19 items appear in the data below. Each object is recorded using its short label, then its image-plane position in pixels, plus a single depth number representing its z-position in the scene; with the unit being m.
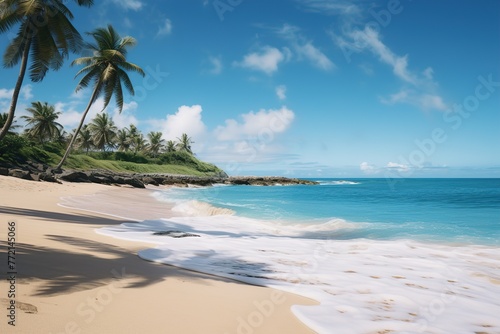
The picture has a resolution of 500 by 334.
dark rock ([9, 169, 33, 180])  22.77
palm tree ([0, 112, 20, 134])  37.00
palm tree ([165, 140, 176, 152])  97.36
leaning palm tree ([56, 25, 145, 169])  28.59
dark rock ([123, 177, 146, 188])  36.69
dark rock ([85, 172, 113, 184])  33.59
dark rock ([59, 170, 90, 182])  29.47
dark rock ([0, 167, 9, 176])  22.61
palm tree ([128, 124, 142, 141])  83.69
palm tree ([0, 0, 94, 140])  14.60
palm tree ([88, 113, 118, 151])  61.88
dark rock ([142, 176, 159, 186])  45.91
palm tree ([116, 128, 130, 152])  79.06
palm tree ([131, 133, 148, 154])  81.81
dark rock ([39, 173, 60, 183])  24.74
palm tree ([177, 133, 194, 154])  102.62
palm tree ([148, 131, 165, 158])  83.88
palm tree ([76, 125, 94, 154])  63.41
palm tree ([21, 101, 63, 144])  49.88
